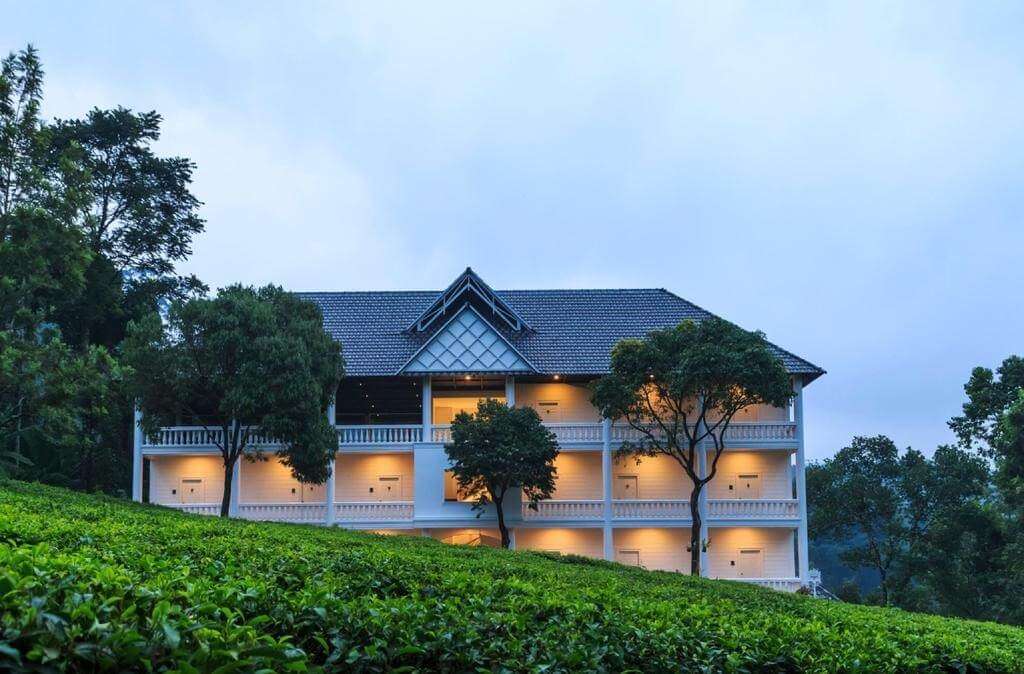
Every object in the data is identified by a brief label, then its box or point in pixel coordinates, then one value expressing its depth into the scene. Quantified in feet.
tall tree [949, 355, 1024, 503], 117.70
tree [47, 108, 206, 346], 143.84
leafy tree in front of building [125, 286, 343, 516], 106.52
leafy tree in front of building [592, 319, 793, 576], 116.67
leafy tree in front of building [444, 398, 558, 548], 118.21
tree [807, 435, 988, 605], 151.64
